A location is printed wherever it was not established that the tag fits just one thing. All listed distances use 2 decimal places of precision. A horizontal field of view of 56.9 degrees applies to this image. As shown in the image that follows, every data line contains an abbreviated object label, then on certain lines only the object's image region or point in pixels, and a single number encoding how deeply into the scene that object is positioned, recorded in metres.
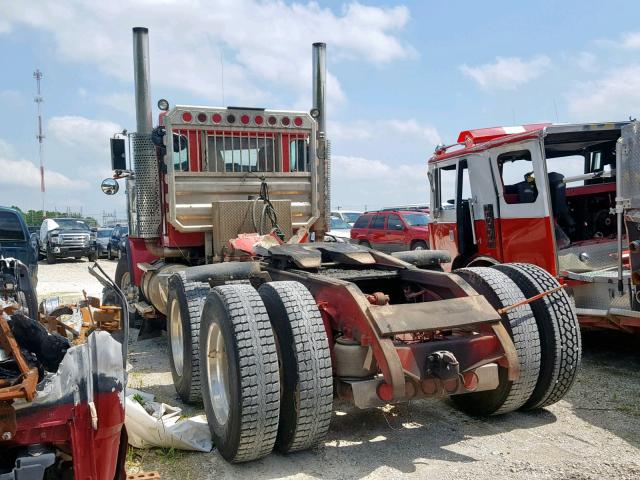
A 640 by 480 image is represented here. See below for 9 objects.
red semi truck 3.83
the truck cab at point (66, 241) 24.08
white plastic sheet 4.17
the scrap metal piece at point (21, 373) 2.59
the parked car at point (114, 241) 24.32
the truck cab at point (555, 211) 5.75
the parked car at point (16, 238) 9.23
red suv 17.34
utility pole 34.28
